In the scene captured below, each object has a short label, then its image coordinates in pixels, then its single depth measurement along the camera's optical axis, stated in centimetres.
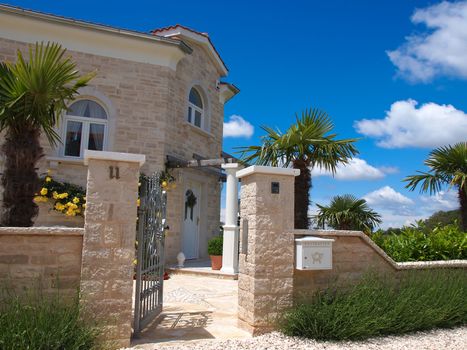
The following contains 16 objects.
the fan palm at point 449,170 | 1072
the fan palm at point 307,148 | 876
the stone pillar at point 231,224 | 998
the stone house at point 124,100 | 996
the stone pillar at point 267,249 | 492
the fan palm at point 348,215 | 1098
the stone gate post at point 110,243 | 428
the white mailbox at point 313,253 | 507
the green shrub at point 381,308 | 479
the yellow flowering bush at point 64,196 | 913
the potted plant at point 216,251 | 1032
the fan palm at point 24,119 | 510
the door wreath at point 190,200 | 1216
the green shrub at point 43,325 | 362
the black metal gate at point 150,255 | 488
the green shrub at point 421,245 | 698
